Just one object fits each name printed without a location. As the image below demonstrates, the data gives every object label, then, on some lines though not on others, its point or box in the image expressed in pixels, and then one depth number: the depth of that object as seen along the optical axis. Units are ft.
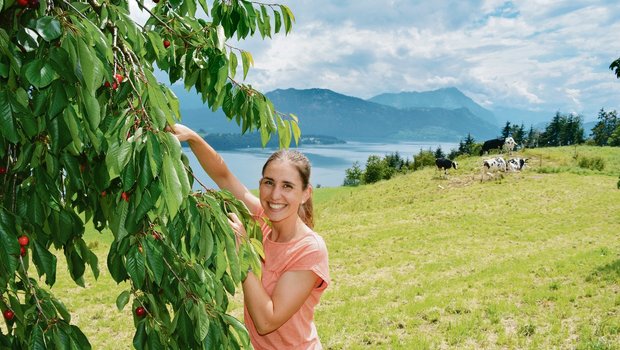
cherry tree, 4.61
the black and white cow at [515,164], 124.77
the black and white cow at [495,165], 123.13
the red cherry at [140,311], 5.94
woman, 8.97
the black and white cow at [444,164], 132.67
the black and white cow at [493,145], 172.04
